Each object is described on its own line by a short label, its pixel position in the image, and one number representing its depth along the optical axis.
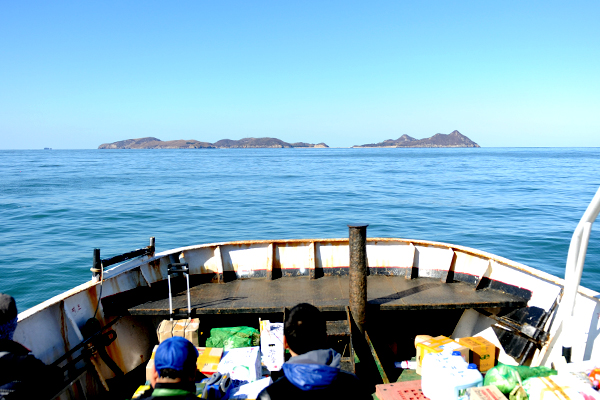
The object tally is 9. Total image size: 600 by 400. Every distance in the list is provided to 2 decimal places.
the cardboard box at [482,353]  5.91
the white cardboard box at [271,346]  5.68
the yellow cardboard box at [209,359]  4.98
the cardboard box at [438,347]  5.68
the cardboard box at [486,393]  4.12
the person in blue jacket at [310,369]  2.40
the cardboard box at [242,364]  4.80
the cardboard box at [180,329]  5.91
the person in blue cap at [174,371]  2.48
